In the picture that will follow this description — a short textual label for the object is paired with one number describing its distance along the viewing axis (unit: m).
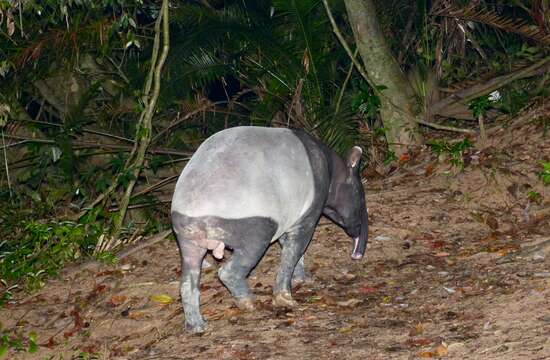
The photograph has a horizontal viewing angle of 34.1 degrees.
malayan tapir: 5.97
